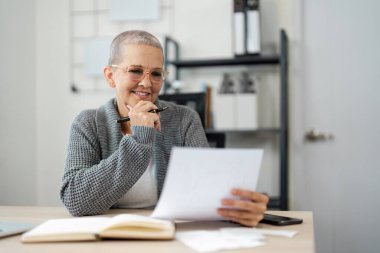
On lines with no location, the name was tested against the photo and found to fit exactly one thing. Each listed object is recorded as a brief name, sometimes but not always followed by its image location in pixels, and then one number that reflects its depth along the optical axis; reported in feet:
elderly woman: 4.12
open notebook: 2.97
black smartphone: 3.58
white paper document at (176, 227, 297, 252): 2.83
